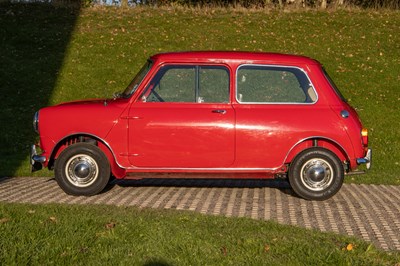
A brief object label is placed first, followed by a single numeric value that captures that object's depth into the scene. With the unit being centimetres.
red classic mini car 950
